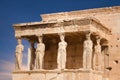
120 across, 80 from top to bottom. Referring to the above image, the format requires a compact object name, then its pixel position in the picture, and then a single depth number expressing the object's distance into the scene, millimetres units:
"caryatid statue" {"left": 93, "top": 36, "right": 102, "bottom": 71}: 18203
